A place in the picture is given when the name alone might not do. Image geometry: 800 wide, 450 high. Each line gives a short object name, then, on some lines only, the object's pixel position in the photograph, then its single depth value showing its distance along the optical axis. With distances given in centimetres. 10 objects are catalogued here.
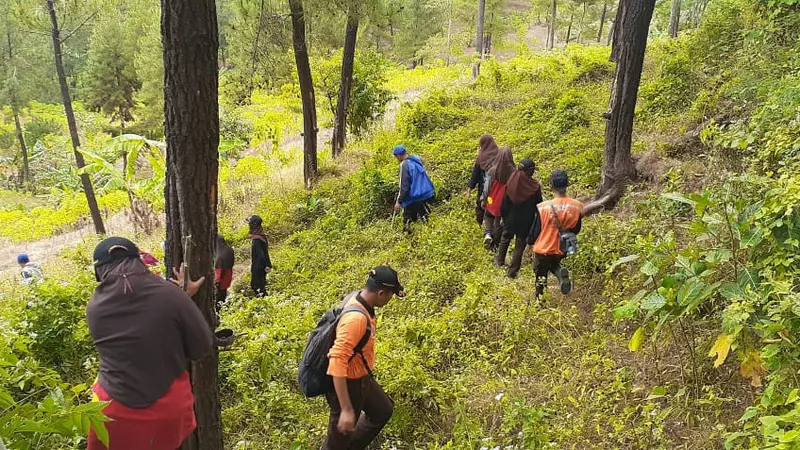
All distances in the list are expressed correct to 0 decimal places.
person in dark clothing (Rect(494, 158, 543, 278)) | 667
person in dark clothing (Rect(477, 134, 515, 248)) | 725
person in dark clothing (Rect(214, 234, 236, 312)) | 707
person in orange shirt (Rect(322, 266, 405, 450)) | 370
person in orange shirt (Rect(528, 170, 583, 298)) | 578
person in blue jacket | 857
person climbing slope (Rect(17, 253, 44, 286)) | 600
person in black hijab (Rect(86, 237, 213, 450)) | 307
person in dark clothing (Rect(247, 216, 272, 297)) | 785
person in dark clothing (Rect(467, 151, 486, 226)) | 810
